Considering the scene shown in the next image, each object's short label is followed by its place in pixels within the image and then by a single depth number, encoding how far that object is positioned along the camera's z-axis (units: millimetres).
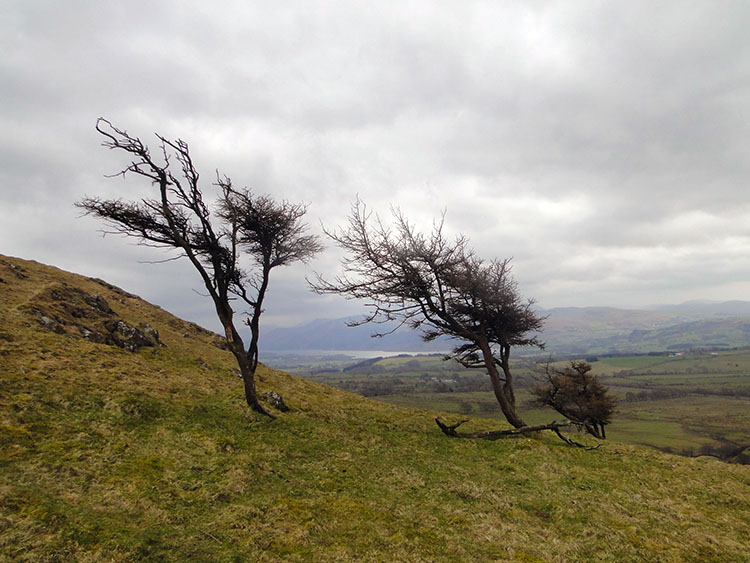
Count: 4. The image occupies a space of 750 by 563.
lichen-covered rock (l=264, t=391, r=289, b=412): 17031
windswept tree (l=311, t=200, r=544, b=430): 15391
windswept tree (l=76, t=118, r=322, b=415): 13169
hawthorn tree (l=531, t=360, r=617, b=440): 28906
